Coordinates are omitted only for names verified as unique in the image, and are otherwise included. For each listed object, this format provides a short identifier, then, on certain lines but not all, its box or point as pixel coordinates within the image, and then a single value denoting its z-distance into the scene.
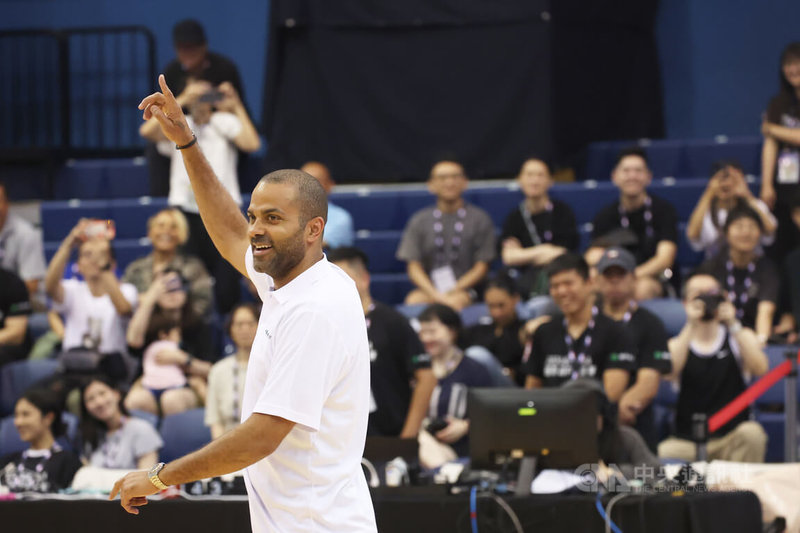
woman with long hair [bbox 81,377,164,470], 13.79
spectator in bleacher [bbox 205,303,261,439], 14.03
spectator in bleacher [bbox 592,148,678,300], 16.92
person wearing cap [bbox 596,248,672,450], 12.71
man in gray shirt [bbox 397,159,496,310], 17.47
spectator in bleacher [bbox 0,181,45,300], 17.97
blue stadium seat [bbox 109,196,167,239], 20.03
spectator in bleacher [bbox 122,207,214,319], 16.11
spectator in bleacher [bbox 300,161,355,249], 16.70
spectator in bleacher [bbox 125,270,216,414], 15.27
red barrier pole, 12.13
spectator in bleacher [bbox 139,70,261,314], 17.83
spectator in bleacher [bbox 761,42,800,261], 18.11
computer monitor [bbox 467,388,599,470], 10.77
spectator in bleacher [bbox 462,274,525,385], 15.28
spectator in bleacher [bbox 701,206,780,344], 15.62
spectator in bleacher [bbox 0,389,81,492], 12.27
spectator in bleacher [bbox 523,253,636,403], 12.74
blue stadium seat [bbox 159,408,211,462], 14.26
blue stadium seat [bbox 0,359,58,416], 15.91
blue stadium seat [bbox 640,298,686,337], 15.52
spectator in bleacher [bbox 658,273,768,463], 13.53
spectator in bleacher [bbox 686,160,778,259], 16.79
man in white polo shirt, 6.21
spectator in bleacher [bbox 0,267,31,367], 16.33
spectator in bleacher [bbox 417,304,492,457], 13.36
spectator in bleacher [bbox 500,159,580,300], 17.47
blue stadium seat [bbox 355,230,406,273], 19.36
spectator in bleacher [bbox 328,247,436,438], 13.36
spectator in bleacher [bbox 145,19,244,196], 18.17
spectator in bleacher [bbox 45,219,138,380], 15.90
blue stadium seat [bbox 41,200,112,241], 20.20
